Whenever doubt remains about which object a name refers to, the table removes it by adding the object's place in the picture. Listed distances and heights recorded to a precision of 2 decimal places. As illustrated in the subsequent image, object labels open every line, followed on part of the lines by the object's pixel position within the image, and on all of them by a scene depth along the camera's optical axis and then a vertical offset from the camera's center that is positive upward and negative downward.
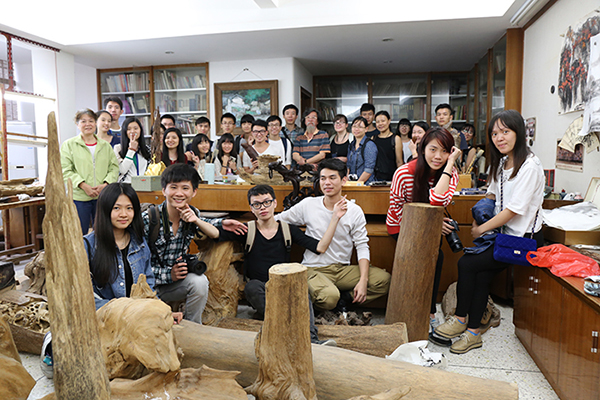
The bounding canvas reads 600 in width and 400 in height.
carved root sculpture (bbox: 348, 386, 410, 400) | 1.19 -0.66
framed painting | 6.38 +1.14
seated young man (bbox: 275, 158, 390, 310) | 2.49 -0.51
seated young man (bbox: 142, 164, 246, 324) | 2.24 -0.39
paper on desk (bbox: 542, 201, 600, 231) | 2.41 -0.30
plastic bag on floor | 1.91 -0.87
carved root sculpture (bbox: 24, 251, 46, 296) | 2.94 -0.75
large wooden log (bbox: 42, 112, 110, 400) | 0.92 -0.28
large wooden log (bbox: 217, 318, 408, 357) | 2.04 -0.86
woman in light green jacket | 3.30 +0.07
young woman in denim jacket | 1.90 -0.34
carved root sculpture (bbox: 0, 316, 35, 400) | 1.13 -0.59
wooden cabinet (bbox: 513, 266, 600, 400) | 1.56 -0.73
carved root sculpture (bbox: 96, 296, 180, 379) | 1.25 -0.51
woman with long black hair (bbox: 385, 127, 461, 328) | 2.33 -0.06
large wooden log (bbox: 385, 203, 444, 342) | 2.15 -0.51
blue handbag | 2.15 -0.42
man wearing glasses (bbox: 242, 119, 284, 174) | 3.90 +0.28
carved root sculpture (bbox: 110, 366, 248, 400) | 1.25 -0.67
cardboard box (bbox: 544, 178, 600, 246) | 2.38 -0.40
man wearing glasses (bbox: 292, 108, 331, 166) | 4.45 +0.32
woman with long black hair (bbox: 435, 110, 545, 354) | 2.19 -0.25
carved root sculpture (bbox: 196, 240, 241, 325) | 2.54 -0.68
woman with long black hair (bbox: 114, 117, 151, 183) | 3.63 +0.17
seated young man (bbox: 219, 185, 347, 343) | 2.41 -0.42
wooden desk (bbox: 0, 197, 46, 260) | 4.46 -0.61
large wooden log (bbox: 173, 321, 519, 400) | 1.37 -0.72
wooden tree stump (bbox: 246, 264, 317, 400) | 1.31 -0.55
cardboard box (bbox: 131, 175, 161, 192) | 3.38 -0.09
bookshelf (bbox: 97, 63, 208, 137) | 6.75 +1.37
